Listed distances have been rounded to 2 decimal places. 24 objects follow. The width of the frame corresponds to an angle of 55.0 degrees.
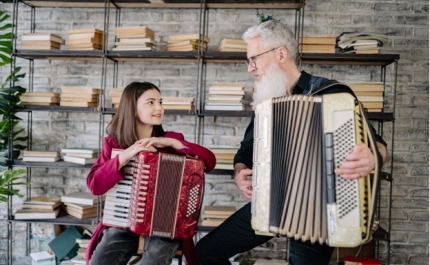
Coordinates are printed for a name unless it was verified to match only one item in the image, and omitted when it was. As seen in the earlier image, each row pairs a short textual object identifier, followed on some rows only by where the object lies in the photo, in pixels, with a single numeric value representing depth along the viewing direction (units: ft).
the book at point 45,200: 9.43
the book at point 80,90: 9.36
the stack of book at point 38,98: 9.48
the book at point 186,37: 9.14
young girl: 6.43
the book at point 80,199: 9.40
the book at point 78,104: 9.35
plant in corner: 9.25
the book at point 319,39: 9.02
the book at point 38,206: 9.40
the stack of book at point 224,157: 8.96
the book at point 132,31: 9.19
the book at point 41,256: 9.64
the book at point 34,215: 9.36
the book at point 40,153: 9.50
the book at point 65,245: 9.69
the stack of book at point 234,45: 9.11
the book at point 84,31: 9.33
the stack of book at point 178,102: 9.14
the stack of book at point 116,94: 9.27
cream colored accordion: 5.04
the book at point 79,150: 9.34
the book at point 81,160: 9.27
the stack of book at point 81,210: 9.25
